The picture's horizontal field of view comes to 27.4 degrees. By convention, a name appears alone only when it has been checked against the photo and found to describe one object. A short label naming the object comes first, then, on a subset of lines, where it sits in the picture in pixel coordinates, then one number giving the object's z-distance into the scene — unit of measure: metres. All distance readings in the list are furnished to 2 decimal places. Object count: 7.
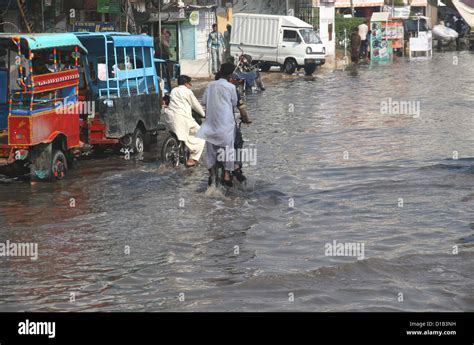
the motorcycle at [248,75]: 30.02
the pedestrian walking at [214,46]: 35.12
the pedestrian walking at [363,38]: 46.59
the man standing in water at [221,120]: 12.39
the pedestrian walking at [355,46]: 44.41
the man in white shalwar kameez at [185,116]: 14.98
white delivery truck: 38.59
